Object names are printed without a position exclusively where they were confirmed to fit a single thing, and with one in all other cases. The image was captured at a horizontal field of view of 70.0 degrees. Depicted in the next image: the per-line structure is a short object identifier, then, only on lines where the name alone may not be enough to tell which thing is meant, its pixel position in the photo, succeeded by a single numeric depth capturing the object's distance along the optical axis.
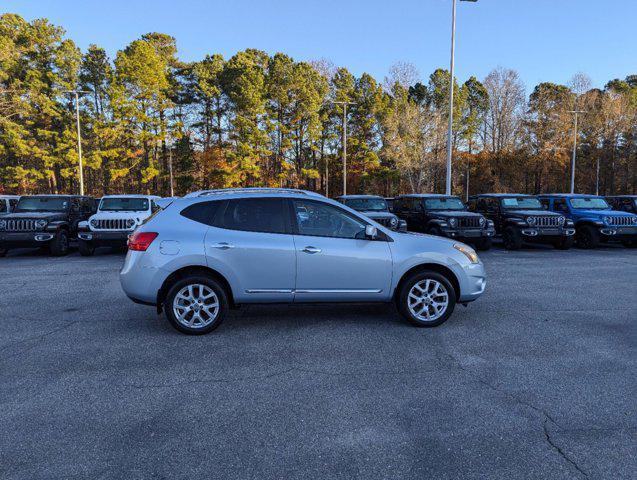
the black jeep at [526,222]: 13.92
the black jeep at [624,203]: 17.08
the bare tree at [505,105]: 49.81
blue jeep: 14.36
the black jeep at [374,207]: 14.02
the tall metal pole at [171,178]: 42.26
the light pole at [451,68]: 21.84
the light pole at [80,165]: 32.47
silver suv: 5.41
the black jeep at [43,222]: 12.29
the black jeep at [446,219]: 13.38
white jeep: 12.40
